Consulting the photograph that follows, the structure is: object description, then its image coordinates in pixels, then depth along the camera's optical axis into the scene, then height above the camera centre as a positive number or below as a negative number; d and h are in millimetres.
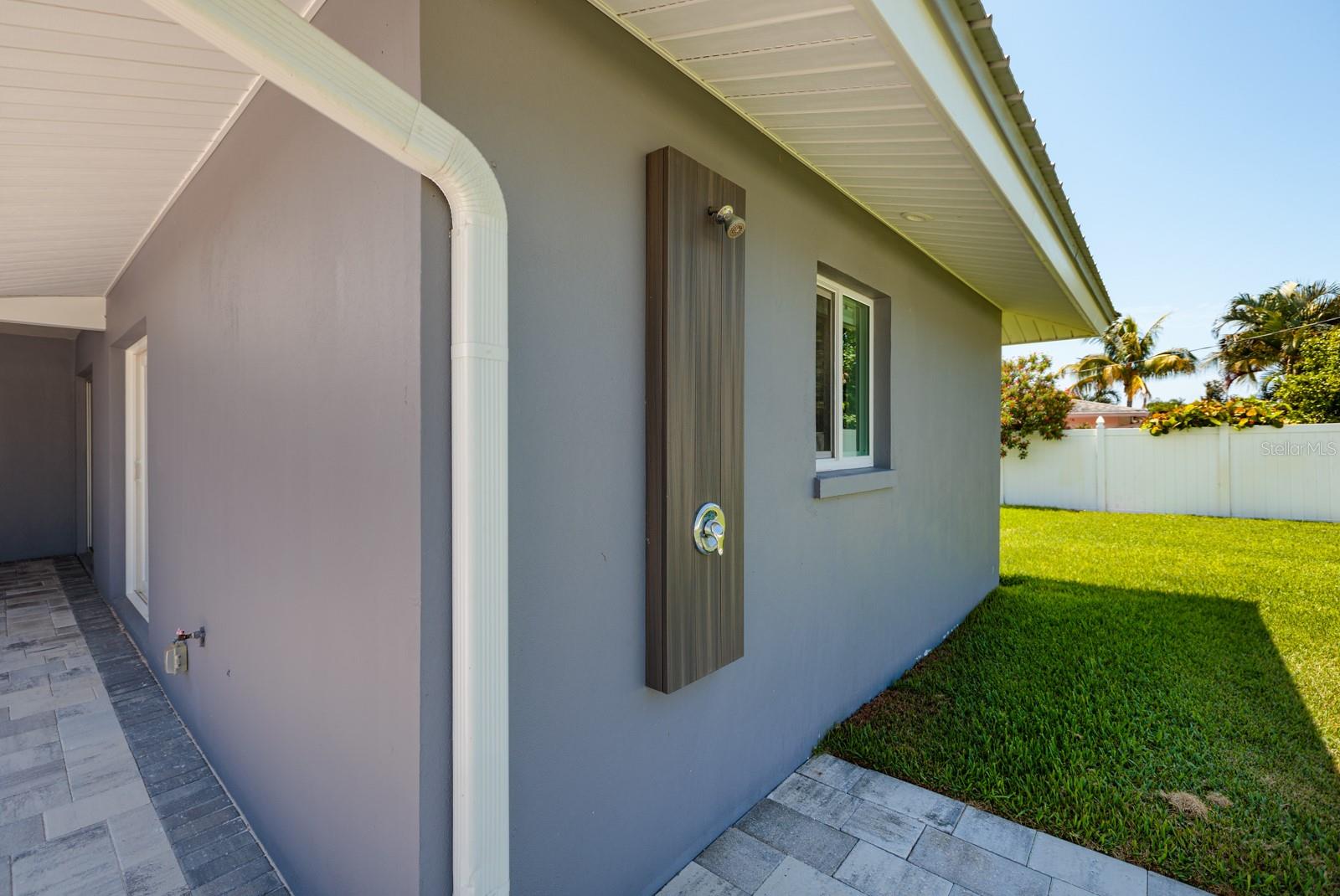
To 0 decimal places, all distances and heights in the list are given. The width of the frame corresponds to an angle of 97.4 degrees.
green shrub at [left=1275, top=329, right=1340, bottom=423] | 11438 +1070
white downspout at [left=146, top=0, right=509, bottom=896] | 1480 -178
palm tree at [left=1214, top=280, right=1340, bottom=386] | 18922 +3903
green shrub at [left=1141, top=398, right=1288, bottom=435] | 11367 +473
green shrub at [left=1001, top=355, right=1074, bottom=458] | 13586 +796
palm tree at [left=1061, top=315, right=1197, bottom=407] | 23344 +3176
